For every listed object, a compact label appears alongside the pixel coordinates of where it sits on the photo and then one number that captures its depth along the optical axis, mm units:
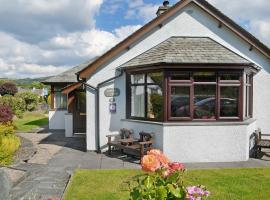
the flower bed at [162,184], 3680
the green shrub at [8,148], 10016
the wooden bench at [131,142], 12148
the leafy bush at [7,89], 42447
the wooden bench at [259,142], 12547
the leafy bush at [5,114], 15153
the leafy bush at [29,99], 36938
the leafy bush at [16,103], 32312
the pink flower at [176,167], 3841
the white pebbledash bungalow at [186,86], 12086
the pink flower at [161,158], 3838
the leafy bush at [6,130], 12677
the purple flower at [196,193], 3641
